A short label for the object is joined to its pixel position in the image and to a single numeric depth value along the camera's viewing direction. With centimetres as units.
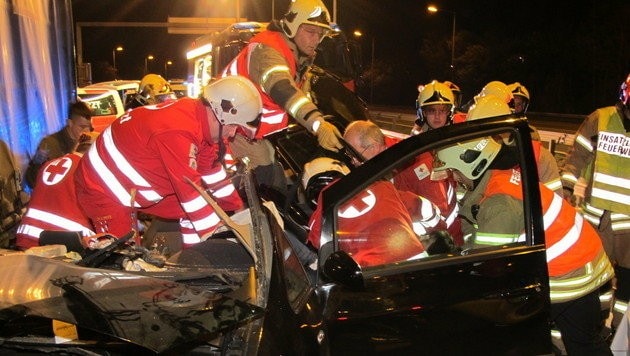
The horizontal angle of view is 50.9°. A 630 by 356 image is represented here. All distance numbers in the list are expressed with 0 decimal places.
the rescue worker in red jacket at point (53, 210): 376
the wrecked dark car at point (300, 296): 202
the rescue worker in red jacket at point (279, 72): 474
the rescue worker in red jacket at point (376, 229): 265
